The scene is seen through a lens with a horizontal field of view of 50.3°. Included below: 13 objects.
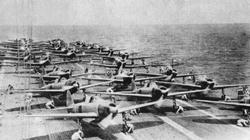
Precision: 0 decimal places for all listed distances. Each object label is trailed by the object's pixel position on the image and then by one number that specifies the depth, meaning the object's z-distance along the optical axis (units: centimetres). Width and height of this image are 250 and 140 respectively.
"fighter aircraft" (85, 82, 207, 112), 2881
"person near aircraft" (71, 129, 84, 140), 2266
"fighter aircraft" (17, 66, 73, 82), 3800
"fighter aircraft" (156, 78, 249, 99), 3469
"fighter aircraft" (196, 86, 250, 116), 2730
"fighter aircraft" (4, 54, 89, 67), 5269
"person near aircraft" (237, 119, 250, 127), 2717
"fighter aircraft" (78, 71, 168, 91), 3753
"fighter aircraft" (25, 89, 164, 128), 2214
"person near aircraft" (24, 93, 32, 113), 3210
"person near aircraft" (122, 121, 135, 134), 2447
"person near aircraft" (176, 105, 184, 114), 3095
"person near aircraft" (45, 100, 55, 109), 3187
